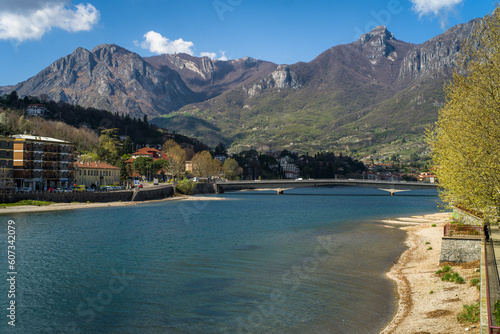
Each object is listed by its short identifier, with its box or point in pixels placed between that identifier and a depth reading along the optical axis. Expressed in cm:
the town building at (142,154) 18512
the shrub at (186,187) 14088
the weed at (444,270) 2694
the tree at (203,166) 18788
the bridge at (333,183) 15800
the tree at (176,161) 16602
